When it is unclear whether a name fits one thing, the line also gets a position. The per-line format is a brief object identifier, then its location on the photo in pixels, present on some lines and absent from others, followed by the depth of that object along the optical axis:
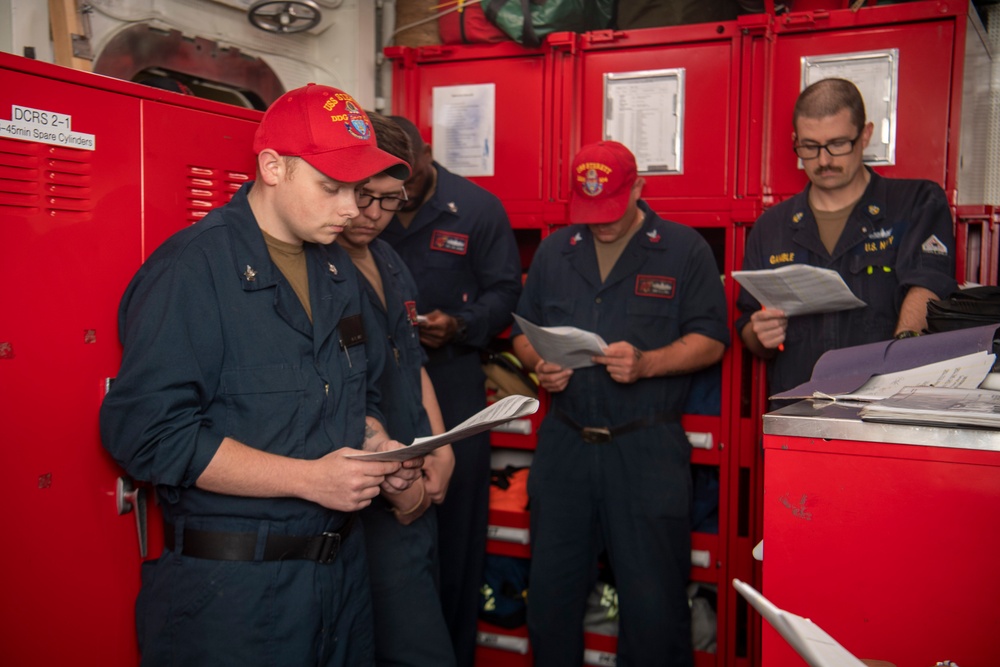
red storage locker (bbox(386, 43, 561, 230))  3.76
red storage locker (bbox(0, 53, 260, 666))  1.88
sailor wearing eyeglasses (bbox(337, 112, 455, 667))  2.41
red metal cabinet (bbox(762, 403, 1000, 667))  1.36
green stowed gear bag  3.60
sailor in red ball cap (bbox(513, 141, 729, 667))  3.09
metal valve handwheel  3.41
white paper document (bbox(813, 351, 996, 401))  1.66
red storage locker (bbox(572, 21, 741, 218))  3.47
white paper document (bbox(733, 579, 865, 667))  0.99
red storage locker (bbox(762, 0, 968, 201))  3.16
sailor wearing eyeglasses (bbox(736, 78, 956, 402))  2.85
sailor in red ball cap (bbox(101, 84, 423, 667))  1.78
